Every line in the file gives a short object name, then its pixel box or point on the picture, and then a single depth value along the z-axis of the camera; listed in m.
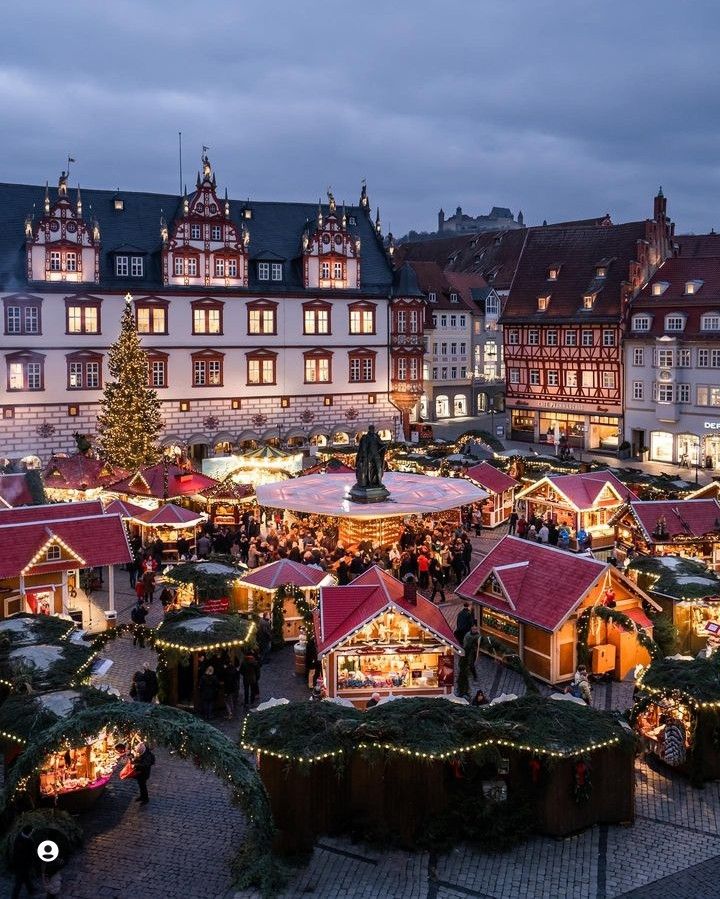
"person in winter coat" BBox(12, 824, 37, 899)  12.30
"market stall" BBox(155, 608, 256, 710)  18.92
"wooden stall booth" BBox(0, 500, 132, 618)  23.28
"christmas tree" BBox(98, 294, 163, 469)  41.19
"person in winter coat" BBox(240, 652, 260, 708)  19.36
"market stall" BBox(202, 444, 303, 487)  38.78
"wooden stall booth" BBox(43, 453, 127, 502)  35.97
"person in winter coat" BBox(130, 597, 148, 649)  22.67
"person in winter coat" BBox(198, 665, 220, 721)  18.61
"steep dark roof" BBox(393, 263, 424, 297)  55.94
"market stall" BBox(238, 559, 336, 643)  23.41
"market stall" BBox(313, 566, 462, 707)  19.06
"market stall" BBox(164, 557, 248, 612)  22.91
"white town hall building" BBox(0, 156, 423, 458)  46.41
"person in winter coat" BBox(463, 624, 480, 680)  18.92
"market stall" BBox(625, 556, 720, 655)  21.62
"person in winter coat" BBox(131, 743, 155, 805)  15.04
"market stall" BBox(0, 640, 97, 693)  15.92
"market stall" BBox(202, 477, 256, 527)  34.38
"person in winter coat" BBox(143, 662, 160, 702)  18.39
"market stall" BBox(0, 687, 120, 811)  14.30
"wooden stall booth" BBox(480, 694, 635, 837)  14.12
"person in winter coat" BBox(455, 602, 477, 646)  21.52
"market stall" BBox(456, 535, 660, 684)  20.42
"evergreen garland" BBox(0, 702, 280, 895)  12.51
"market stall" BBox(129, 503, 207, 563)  30.58
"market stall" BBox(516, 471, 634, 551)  32.47
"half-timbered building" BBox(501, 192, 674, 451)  54.75
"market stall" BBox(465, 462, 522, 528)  36.41
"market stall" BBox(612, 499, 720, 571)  27.80
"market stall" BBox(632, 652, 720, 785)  15.71
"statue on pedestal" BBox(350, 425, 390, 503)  32.41
